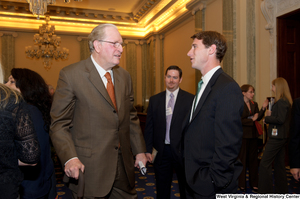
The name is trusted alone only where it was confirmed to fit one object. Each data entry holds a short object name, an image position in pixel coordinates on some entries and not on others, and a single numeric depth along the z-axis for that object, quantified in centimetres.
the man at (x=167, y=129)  287
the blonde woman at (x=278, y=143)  369
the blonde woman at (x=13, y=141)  130
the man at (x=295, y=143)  215
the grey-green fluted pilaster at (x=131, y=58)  1216
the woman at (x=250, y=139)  406
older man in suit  177
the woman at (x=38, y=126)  212
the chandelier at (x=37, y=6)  574
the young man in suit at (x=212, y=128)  162
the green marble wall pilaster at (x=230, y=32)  589
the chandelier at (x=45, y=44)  873
